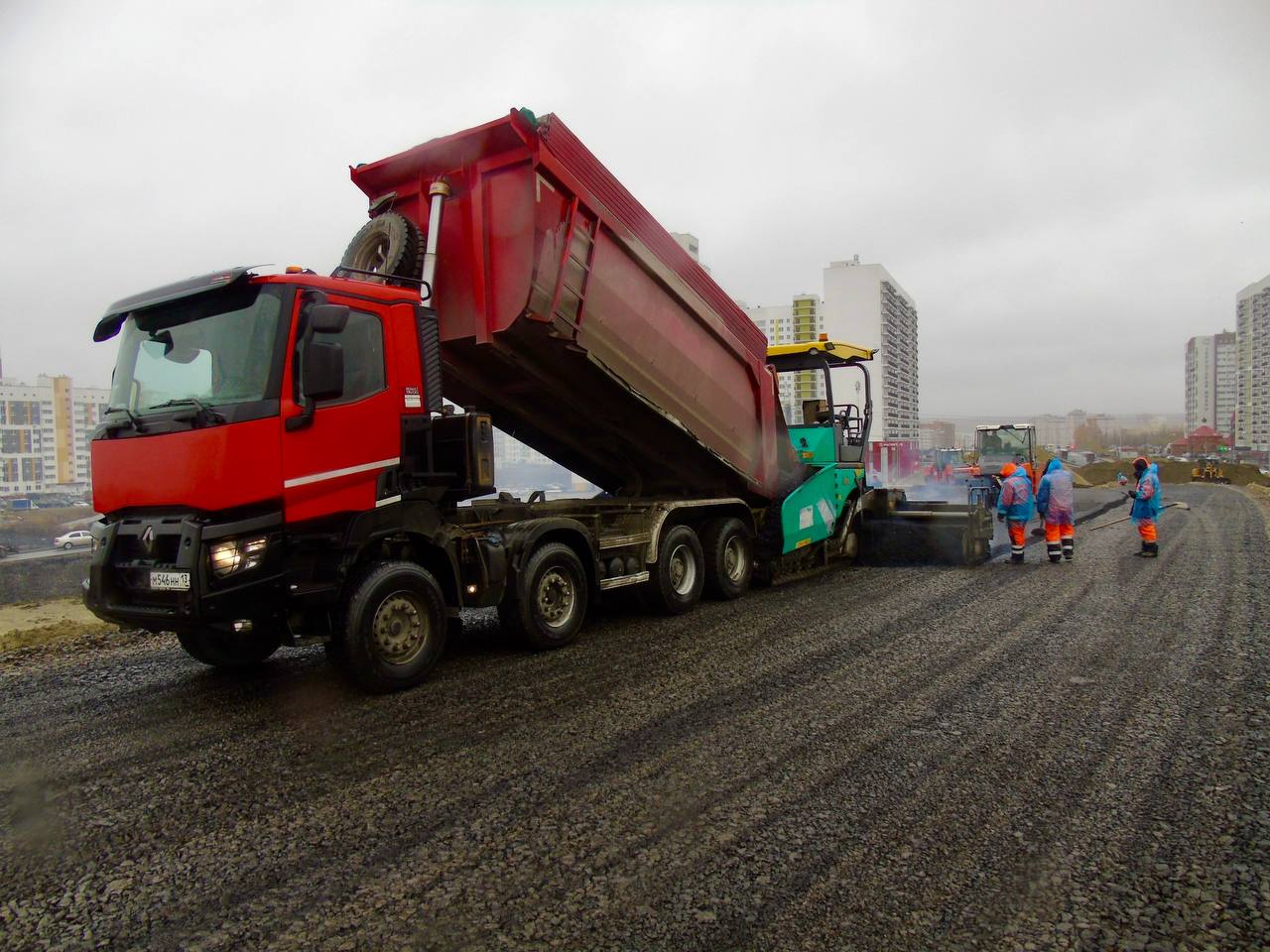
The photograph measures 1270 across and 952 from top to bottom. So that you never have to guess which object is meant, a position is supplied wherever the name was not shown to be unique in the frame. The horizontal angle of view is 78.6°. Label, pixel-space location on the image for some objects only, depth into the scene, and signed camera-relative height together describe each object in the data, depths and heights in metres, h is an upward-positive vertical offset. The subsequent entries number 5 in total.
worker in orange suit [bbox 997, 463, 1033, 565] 10.18 -0.85
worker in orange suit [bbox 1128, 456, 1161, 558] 10.46 -0.99
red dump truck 4.25 +0.25
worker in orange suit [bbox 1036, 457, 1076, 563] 9.98 -0.90
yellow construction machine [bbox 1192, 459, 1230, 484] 42.22 -1.96
